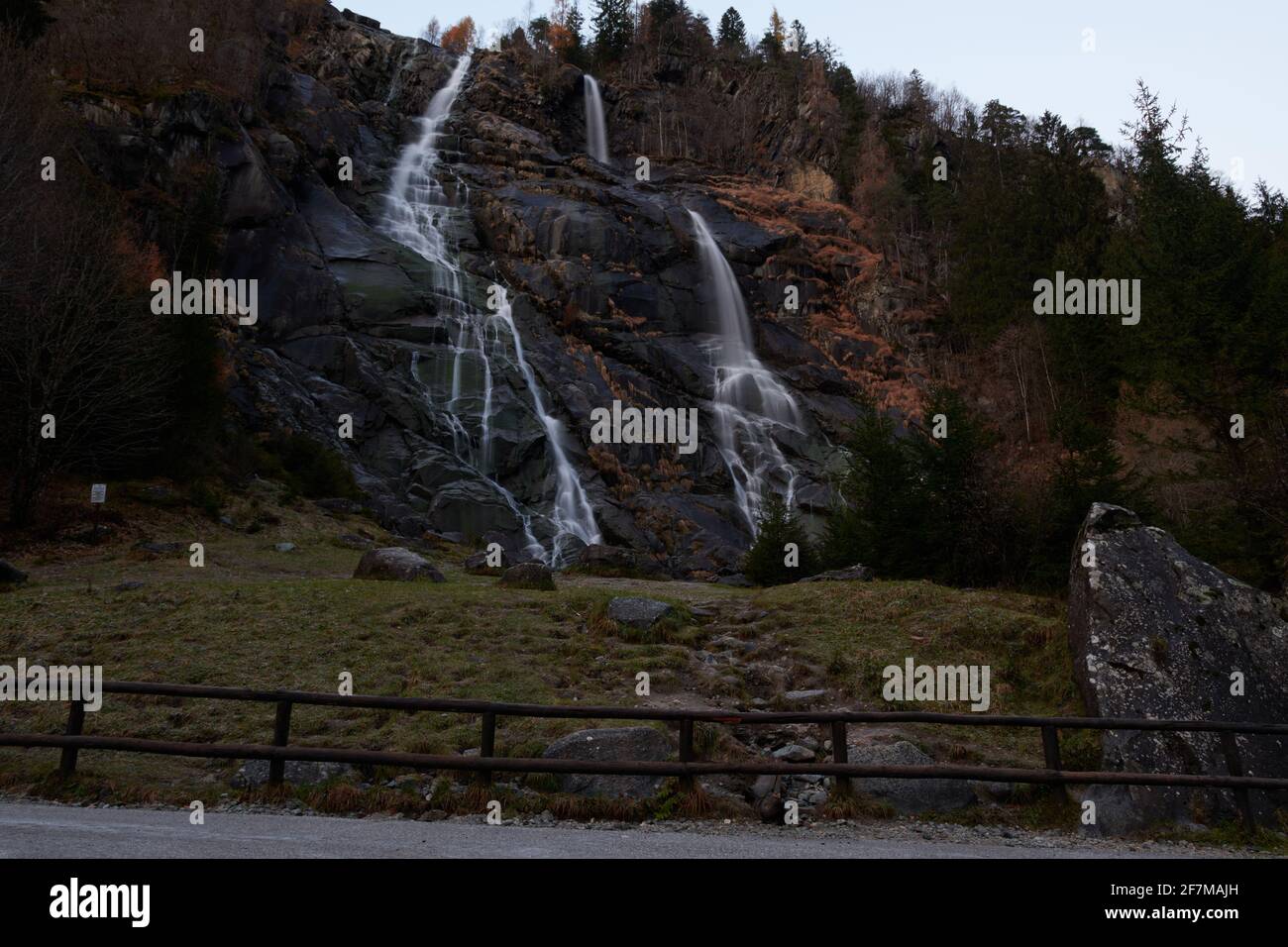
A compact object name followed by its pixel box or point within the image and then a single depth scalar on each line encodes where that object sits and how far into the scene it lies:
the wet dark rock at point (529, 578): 23.34
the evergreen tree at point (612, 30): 102.94
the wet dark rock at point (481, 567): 28.07
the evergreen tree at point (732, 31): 110.75
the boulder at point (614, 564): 32.34
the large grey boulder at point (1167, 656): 11.87
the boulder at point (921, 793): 11.70
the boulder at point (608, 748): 11.71
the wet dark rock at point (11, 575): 20.56
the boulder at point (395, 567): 23.17
